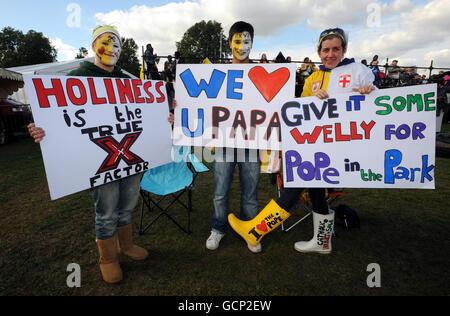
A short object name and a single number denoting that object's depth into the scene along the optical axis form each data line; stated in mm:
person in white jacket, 2061
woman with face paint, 1914
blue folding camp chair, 2844
